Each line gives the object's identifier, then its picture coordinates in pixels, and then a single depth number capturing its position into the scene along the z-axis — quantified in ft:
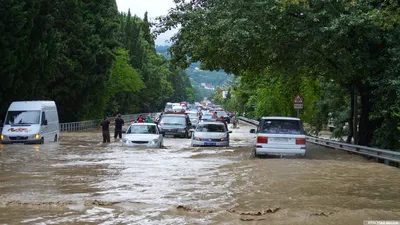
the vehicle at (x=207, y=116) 178.19
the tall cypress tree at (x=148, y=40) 328.29
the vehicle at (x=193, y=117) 163.26
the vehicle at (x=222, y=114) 218.48
